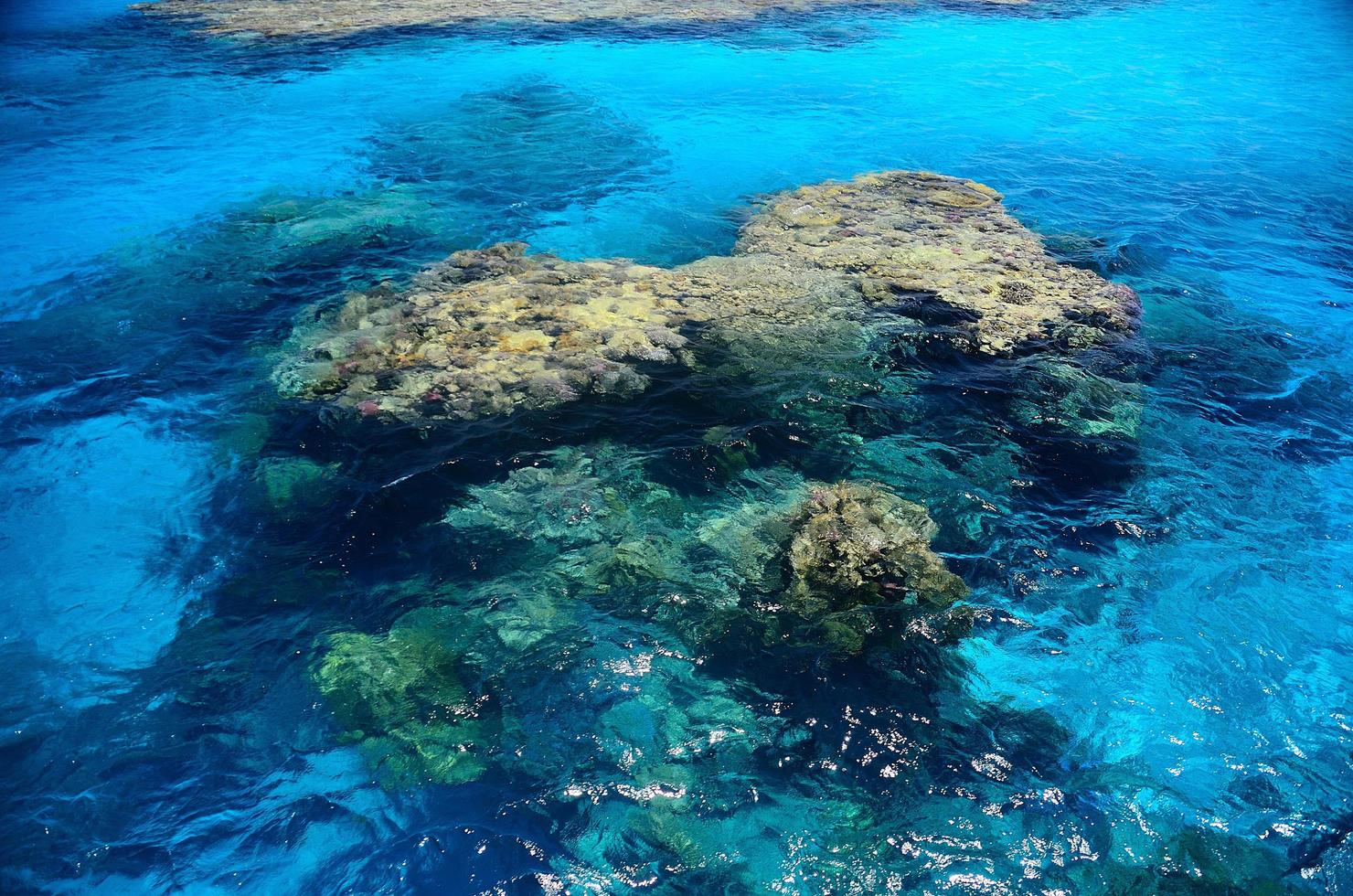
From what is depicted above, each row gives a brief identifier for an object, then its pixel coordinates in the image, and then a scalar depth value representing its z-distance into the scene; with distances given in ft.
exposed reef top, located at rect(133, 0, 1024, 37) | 47.11
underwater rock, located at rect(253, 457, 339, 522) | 16.15
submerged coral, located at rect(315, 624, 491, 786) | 12.01
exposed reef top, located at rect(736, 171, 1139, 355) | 21.27
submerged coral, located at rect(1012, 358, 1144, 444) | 18.11
